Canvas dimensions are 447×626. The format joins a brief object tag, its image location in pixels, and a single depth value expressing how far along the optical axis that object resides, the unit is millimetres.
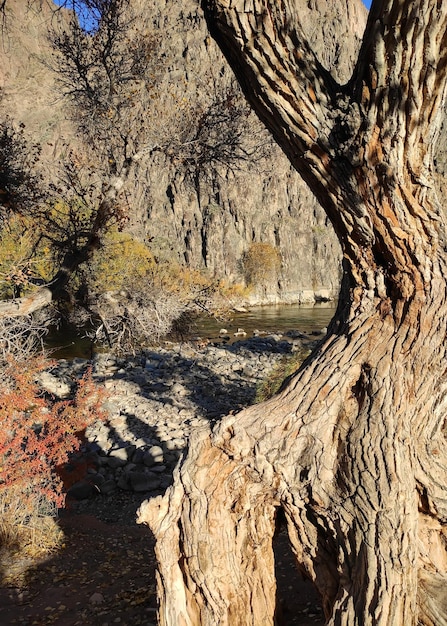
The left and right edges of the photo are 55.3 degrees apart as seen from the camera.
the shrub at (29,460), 5281
